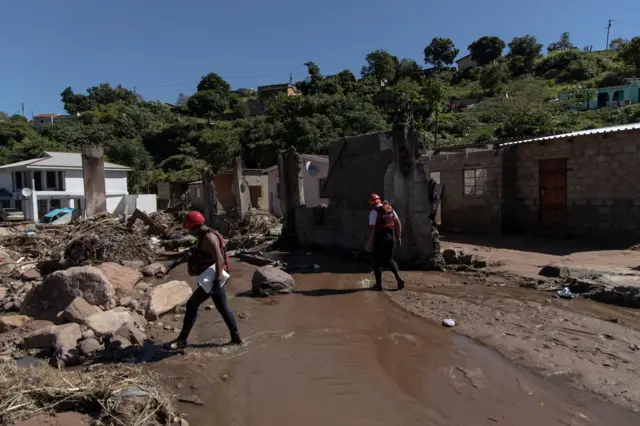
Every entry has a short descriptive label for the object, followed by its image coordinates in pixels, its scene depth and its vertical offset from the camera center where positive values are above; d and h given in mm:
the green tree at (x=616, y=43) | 77438 +26338
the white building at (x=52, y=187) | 29375 +961
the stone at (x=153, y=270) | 10453 -1706
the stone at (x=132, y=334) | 5340 -1666
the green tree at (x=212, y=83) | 75688 +19922
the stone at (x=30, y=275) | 10312 -1751
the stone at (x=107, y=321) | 5599 -1603
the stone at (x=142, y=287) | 8668 -1763
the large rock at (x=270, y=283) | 7977 -1583
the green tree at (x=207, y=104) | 61875 +13190
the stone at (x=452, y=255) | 9930 -1425
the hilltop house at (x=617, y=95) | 44656 +9827
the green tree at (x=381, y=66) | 70312 +21084
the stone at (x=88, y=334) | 5356 -1649
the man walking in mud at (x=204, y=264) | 4992 -757
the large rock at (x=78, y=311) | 6031 -1553
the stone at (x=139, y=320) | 6148 -1720
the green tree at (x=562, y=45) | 87438 +29118
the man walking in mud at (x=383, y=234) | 7621 -692
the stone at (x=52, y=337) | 5176 -1629
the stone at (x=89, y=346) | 5004 -1678
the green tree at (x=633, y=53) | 54156 +17169
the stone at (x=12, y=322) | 6165 -1728
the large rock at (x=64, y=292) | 6840 -1447
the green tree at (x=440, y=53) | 85750 +27596
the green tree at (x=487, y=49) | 84062 +27502
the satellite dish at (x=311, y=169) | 23203 +1411
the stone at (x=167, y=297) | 6648 -1612
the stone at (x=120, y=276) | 8273 -1513
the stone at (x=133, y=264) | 10755 -1601
